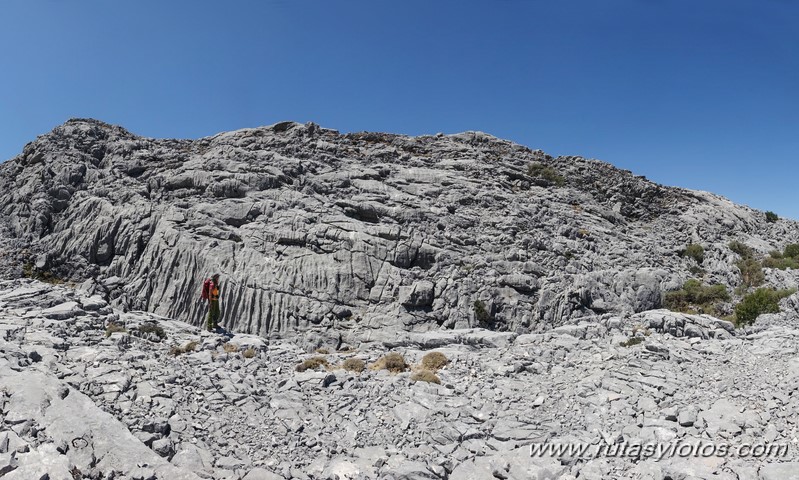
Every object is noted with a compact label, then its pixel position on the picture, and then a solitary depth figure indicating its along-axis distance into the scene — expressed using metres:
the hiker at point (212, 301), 23.19
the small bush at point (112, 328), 18.64
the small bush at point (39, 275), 26.88
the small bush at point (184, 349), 18.26
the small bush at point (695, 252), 33.84
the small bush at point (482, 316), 25.69
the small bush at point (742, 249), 34.79
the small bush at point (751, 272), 29.50
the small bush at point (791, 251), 34.56
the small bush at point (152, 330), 19.96
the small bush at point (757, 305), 23.17
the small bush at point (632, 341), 18.80
